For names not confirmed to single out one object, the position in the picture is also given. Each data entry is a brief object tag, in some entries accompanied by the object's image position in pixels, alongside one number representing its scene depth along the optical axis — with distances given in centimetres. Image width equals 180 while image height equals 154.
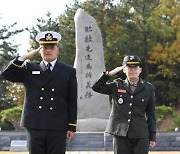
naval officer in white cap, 446
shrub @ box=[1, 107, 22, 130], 1686
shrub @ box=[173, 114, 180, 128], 1645
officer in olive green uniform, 493
